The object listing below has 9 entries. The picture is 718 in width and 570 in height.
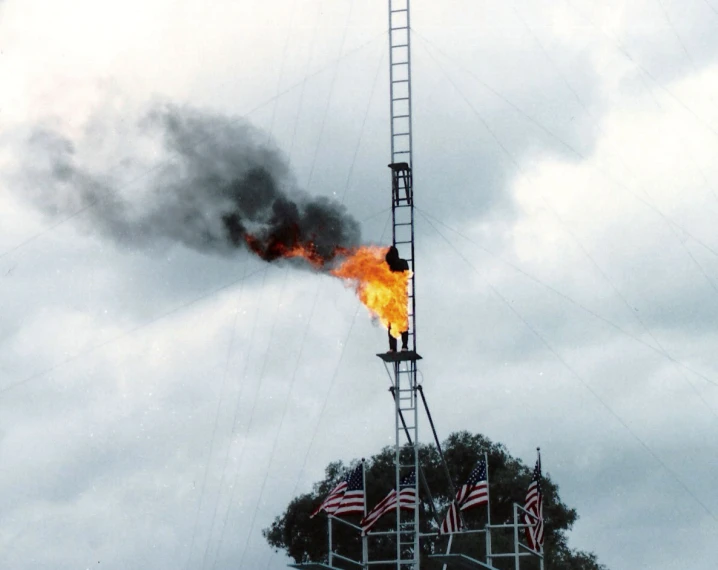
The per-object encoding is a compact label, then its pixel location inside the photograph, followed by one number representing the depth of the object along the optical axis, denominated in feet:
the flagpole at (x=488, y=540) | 177.88
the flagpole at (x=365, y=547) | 188.48
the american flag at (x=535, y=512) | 182.91
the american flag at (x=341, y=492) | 192.44
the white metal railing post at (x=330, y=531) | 192.24
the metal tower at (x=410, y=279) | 191.31
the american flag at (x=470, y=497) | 180.75
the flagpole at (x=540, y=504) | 184.54
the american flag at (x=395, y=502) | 185.47
